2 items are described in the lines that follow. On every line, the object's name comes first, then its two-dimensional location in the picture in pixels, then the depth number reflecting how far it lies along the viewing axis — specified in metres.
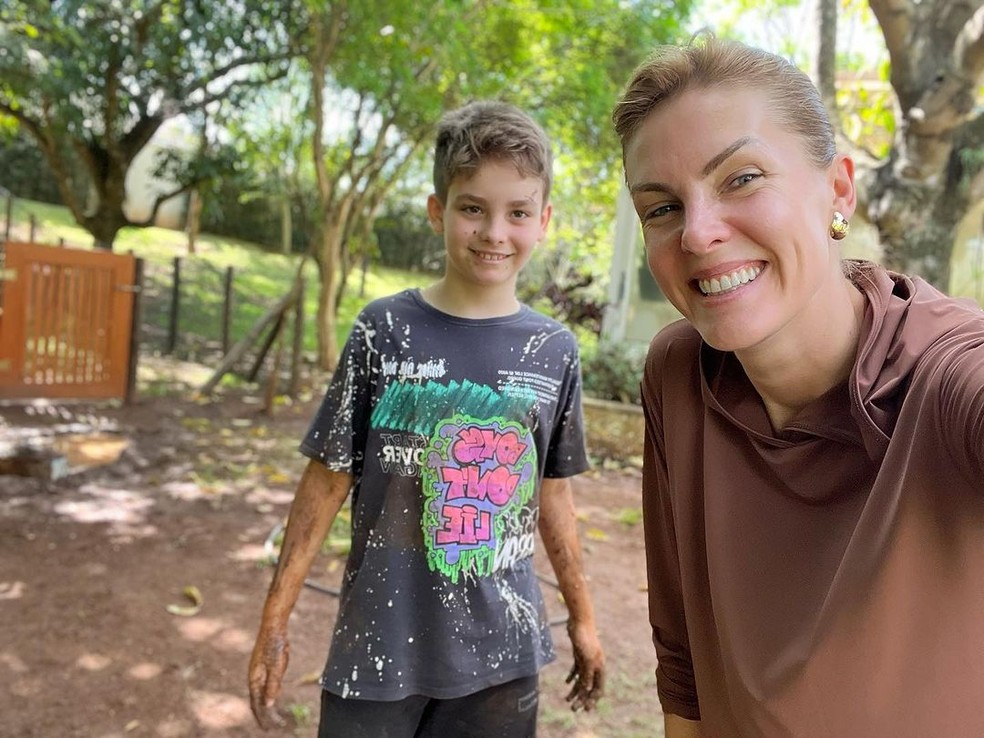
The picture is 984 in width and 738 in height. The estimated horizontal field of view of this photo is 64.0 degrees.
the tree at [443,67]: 8.04
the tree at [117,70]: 8.40
